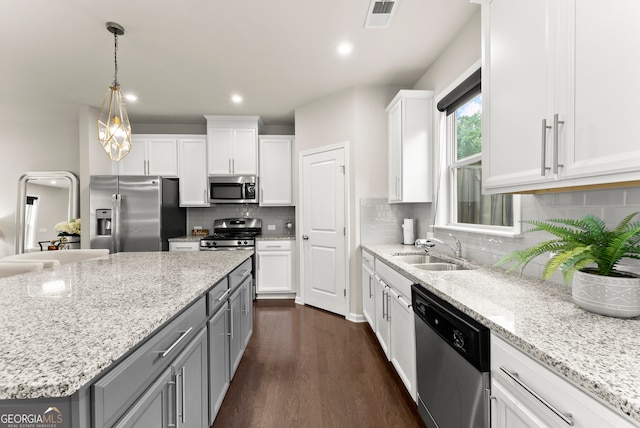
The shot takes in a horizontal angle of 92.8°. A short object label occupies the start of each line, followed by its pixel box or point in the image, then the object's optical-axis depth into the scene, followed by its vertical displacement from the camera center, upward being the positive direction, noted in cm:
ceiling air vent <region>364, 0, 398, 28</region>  211 +145
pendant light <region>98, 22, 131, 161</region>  217 +60
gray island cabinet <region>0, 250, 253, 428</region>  65 -35
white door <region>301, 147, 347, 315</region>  361 -21
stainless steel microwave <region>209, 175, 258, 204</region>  450 +35
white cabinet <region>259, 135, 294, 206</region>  457 +65
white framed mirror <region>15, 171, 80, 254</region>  489 +14
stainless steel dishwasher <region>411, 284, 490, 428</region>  110 -65
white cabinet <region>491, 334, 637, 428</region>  68 -49
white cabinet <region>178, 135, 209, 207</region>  457 +63
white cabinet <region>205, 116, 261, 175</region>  450 +99
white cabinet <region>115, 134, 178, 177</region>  452 +83
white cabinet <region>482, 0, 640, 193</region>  93 +45
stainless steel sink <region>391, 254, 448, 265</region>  262 -40
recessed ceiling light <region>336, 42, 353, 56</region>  266 +147
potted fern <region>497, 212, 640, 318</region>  95 -16
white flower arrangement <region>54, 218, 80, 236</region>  451 -23
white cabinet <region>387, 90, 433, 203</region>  296 +68
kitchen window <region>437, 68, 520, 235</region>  213 +36
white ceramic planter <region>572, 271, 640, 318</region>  95 -26
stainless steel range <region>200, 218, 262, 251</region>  423 -33
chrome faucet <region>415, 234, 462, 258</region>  238 -25
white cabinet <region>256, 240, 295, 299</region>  431 -77
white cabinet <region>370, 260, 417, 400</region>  188 -78
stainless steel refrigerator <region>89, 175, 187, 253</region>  401 +2
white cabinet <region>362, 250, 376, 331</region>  293 -78
